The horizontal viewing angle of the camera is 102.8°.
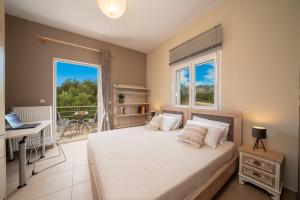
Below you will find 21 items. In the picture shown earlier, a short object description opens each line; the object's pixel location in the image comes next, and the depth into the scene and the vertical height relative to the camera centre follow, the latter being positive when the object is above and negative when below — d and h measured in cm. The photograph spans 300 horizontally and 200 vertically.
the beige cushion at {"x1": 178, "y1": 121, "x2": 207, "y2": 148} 189 -59
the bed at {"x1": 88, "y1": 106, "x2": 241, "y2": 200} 100 -73
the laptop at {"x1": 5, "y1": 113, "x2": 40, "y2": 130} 197 -42
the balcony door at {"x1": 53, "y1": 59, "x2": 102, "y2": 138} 378 +2
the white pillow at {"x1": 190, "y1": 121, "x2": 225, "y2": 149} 187 -59
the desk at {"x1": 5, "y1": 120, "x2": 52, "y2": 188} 170 -75
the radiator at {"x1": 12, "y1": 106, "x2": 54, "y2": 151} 258 -41
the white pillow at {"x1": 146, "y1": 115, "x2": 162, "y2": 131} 287 -60
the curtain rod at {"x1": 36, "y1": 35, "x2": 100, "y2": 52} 286 +146
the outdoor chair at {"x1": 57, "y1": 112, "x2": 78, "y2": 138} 382 -82
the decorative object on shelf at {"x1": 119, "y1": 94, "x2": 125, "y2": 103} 398 +5
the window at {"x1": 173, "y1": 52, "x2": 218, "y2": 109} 252 +41
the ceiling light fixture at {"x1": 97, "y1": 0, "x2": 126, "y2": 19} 160 +127
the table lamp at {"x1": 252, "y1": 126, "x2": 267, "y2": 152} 164 -46
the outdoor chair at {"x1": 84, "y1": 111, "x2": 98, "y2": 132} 427 -85
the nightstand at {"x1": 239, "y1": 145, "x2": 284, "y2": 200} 143 -90
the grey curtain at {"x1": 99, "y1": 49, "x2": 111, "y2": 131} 365 +33
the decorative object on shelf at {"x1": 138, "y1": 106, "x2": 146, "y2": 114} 439 -37
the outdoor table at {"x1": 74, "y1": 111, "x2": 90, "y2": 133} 429 -74
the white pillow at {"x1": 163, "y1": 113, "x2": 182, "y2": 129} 294 -56
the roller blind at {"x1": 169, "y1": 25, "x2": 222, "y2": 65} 234 +123
